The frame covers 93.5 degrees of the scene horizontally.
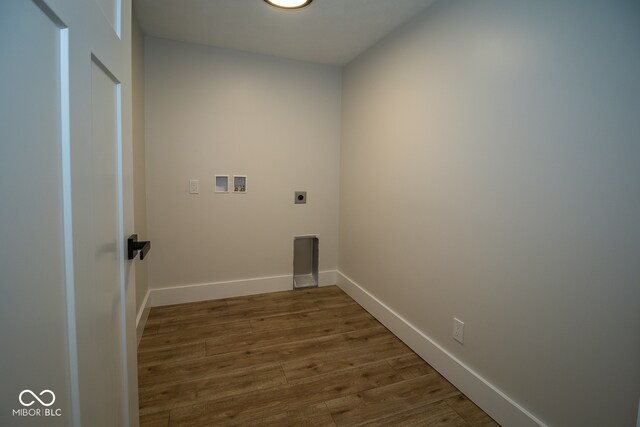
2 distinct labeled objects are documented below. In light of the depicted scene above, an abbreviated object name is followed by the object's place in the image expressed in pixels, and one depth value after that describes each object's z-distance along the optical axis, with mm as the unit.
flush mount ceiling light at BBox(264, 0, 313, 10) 1960
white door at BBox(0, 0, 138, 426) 460
